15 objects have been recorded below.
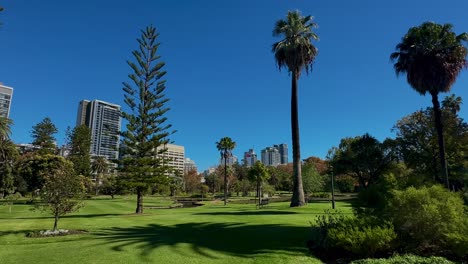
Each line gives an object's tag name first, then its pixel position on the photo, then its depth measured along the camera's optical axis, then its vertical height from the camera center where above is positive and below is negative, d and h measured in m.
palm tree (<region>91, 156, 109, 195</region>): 78.75 +4.89
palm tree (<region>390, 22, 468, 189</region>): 20.53 +8.61
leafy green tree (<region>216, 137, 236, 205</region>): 52.31 +7.12
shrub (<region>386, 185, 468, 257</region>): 8.12 -0.79
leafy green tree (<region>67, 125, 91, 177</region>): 61.59 +7.97
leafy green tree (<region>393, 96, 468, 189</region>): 32.38 +5.08
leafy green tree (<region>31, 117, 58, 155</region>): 62.56 +10.13
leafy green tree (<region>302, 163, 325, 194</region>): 49.84 +1.50
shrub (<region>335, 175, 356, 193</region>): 65.09 +0.87
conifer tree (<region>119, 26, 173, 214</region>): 25.77 +4.28
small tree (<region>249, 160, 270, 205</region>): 39.62 +1.86
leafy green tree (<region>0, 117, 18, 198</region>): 43.38 +2.41
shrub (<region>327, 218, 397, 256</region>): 7.91 -1.26
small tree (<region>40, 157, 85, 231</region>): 13.16 -0.25
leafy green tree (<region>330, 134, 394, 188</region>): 41.75 +4.03
